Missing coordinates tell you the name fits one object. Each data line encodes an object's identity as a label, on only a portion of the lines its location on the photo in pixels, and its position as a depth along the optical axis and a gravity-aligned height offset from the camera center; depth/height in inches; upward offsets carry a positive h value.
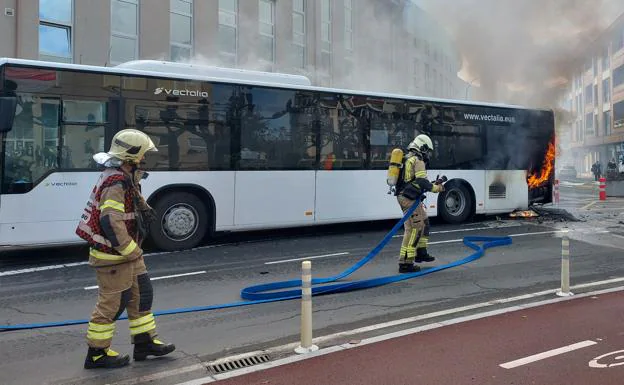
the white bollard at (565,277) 211.5 -32.9
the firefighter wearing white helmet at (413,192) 262.4 +2.2
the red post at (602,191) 736.3 +8.7
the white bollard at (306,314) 150.5 -34.0
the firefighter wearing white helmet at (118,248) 136.3 -14.1
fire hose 182.2 -39.8
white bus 284.4 +32.8
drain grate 141.2 -46.5
